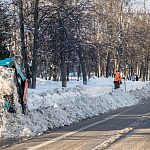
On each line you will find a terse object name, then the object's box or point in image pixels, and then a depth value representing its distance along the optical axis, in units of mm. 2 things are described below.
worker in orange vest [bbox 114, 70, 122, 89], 33056
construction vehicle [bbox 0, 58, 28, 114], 14402
